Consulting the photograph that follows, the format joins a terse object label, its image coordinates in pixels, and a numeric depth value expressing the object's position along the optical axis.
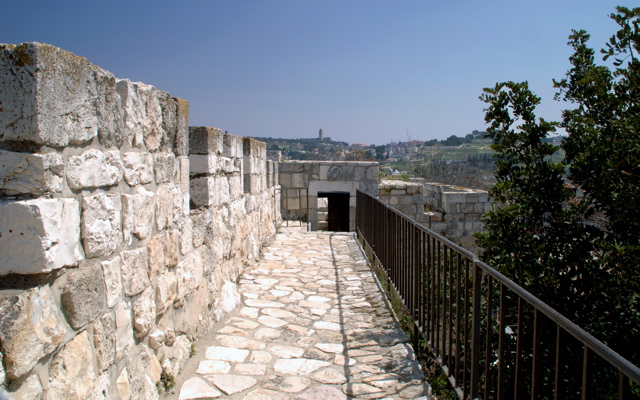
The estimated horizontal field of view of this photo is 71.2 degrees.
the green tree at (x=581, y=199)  3.17
